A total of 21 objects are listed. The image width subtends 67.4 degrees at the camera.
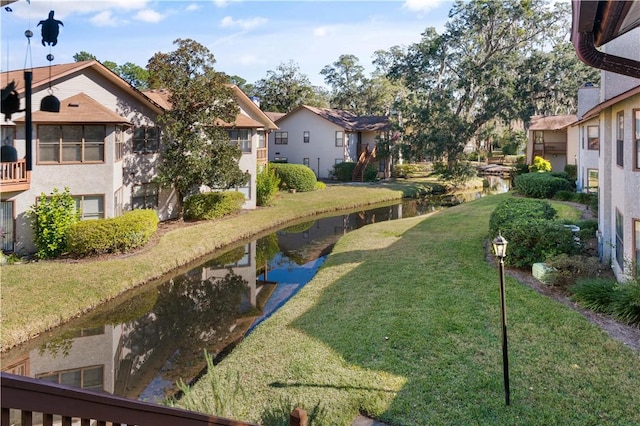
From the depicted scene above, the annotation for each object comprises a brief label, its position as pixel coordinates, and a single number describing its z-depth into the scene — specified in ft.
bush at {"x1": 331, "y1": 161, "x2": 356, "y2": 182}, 140.26
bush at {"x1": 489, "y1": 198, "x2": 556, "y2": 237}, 45.57
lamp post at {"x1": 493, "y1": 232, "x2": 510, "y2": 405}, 22.39
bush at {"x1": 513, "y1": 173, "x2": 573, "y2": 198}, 87.97
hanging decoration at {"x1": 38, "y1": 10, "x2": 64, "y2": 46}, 14.11
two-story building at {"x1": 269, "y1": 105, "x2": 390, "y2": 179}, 145.07
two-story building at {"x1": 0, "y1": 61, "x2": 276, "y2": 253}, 52.80
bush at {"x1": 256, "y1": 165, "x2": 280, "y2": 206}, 93.66
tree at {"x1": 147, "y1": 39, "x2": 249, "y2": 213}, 70.28
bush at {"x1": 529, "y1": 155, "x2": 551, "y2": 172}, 118.52
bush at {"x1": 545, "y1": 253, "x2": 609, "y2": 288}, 37.06
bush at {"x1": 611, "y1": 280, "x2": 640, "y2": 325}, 29.73
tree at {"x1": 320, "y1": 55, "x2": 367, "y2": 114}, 217.97
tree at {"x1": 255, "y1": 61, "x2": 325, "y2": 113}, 198.59
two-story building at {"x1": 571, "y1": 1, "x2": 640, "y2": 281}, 14.51
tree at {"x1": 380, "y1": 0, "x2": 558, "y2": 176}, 131.64
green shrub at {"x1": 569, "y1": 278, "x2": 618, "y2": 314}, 32.32
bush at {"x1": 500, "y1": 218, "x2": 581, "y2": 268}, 41.04
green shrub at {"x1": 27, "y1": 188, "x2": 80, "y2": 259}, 51.72
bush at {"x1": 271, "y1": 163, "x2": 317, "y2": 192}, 115.03
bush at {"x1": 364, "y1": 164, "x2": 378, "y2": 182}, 140.46
